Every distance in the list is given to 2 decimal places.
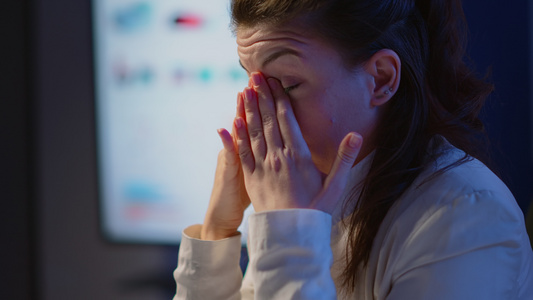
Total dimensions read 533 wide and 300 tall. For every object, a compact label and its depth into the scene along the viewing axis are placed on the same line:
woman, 0.84
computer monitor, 1.87
